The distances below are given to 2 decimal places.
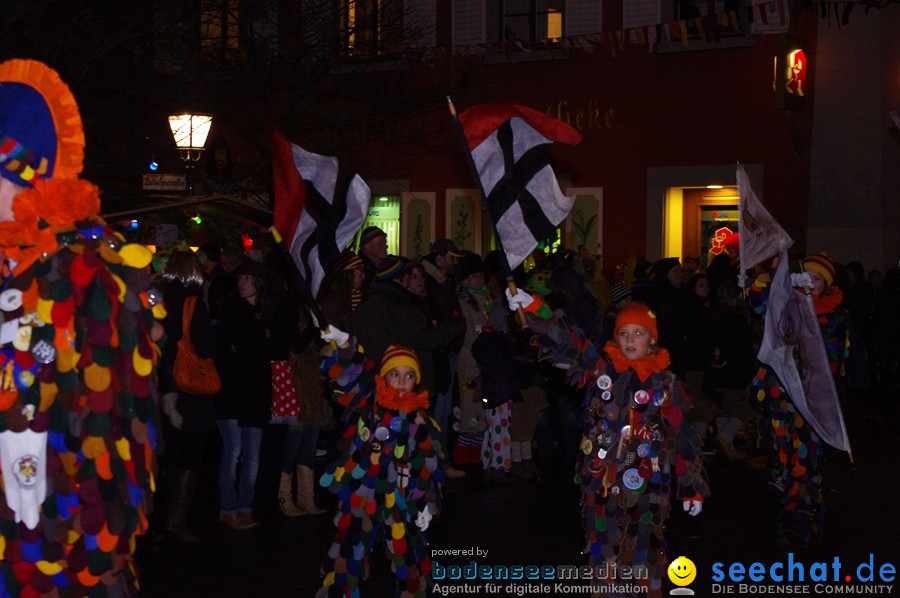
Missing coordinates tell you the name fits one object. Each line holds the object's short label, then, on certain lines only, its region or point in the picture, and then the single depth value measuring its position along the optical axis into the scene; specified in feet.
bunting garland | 61.26
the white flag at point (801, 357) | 25.57
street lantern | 47.52
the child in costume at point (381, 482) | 20.54
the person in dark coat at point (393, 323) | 29.12
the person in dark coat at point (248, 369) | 28.60
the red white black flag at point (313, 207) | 19.35
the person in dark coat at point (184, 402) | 27.68
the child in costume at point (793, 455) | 27.20
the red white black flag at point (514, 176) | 19.93
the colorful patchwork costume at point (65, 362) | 13.85
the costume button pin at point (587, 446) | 20.91
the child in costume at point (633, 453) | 20.47
